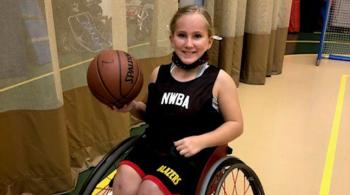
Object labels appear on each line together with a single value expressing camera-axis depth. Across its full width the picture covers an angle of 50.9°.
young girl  1.19
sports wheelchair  1.12
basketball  1.21
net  4.02
